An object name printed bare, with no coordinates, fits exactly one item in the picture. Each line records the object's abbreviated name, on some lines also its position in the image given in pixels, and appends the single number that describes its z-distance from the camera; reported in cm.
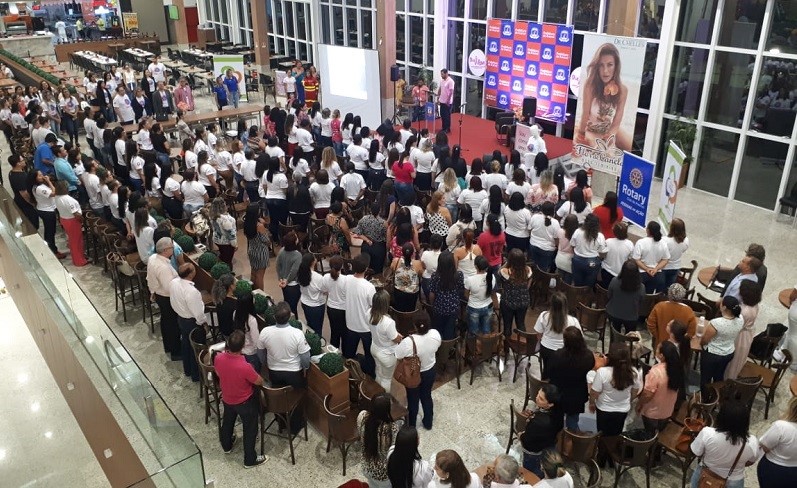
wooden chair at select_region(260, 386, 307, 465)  519
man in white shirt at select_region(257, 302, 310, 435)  513
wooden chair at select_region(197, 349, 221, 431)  545
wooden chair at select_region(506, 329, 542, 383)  591
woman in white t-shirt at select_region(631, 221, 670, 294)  647
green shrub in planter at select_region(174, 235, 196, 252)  719
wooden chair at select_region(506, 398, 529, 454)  485
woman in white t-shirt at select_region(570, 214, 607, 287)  659
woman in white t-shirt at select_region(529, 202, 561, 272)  703
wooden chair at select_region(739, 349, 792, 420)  560
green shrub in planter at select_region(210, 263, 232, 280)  660
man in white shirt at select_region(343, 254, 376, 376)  561
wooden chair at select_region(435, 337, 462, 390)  587
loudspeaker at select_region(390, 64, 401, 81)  1549
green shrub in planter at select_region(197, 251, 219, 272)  685
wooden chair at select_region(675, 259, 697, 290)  697
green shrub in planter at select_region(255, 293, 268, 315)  593
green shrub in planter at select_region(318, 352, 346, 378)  520
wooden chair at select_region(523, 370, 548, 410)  523
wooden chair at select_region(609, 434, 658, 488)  464
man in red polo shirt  486
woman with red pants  837
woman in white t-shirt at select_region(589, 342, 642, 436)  456
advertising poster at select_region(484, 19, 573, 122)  1266
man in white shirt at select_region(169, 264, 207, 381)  578
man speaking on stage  1405
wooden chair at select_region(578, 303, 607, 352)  627
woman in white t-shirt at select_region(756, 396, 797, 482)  408
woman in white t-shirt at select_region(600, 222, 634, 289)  660
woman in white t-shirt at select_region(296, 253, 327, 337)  595
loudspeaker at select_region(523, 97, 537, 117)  1303
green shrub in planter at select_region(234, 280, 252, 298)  538
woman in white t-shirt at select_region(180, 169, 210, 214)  851
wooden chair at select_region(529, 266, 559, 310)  721
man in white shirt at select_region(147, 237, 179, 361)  617
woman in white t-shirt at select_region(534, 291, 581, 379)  514
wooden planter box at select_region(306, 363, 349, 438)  520
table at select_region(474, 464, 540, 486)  437
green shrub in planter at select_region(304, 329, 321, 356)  546
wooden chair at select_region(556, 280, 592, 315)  661
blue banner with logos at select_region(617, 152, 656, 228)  809
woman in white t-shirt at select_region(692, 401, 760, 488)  402
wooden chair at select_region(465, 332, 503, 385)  601
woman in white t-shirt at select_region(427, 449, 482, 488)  374
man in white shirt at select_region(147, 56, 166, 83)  1875
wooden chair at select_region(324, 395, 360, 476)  516
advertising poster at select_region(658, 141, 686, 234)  768
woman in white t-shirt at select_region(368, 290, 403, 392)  518
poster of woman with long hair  941
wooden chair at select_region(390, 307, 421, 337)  629
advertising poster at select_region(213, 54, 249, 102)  1647
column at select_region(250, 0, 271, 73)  2216
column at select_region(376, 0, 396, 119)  1568
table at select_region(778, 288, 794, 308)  641
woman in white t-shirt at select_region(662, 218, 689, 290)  656
